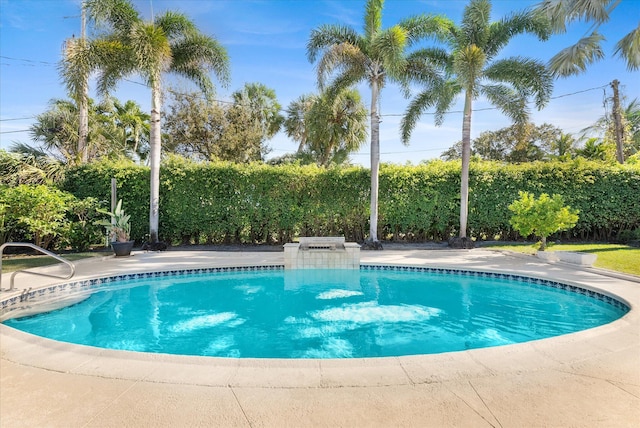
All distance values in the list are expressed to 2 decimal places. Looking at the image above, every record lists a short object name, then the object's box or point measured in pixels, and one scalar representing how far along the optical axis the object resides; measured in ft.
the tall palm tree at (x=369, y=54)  41.27
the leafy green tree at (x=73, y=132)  56.85
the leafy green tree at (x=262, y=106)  81.41
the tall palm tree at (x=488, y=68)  40.50
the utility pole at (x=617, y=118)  57.77
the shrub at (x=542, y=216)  32.60
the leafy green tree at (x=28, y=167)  37.91
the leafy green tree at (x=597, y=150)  76.38
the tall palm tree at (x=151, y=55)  35.65
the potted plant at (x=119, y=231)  34.68
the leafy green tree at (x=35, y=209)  32.12
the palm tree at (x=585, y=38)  35.55
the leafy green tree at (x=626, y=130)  85.71
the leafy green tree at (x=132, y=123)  74.54
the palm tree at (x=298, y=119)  84.07
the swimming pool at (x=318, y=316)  16.29
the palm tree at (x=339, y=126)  66.49
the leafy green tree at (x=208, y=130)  74.64
